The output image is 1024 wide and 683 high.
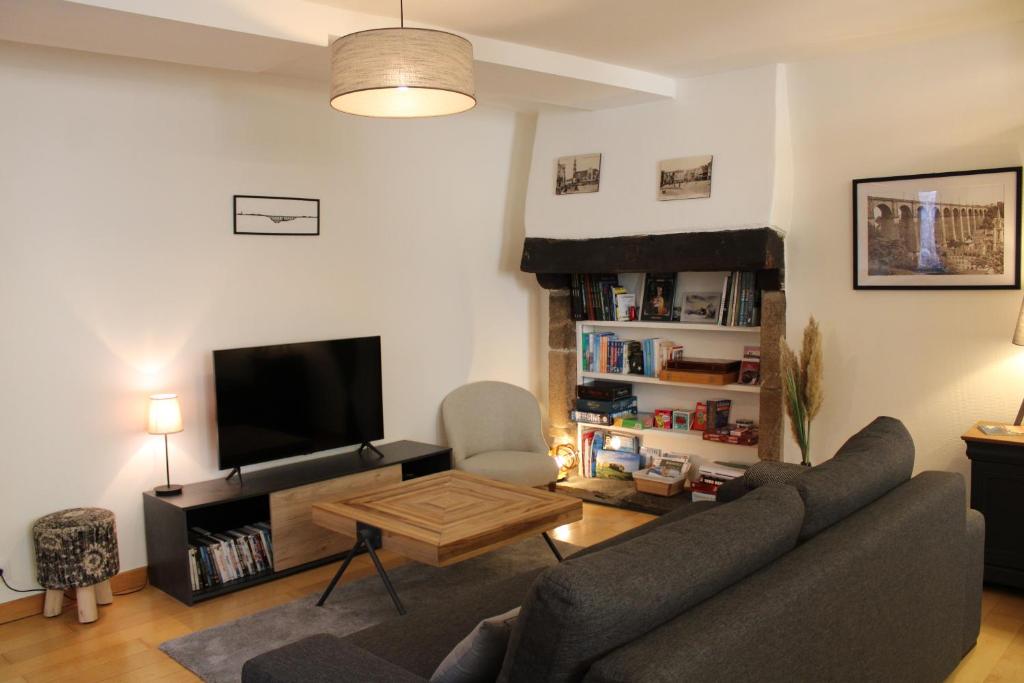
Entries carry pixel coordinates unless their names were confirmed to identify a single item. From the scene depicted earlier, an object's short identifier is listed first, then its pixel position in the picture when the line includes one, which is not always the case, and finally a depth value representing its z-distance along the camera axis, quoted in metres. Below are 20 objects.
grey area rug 3.33
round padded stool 3.58
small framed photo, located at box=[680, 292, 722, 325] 5.18
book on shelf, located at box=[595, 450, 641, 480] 5.55
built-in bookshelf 5.16
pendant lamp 2.52
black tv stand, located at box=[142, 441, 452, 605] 3.88
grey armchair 5.18
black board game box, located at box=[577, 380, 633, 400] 5.50
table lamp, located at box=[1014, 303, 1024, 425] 3.78
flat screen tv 4.20
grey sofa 1.66
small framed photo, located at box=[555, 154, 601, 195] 5.22
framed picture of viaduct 4.07
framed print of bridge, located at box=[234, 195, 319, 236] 4.37
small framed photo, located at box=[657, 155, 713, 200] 4.78
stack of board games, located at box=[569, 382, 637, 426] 5.49
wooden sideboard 3.66
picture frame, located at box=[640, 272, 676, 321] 5.32
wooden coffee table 3.41
